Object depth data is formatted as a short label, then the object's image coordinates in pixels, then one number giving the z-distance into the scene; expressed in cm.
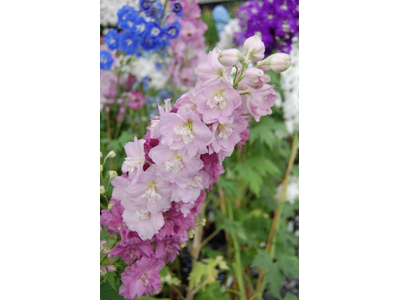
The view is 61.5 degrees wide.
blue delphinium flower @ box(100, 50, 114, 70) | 109
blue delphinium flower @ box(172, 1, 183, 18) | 106
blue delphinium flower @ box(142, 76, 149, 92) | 124
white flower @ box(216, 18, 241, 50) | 135
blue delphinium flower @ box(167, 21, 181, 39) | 107
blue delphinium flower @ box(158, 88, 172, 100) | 134
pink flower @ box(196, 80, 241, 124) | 52
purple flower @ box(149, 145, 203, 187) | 55
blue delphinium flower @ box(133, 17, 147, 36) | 101
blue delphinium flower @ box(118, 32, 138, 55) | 106
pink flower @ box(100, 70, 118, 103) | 116
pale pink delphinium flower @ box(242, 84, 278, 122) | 53
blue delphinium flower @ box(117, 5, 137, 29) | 103
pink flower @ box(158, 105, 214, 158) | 53
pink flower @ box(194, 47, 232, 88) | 54
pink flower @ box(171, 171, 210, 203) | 58
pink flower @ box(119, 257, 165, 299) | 70
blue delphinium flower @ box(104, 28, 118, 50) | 110
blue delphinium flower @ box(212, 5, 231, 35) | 141
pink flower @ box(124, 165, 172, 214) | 59
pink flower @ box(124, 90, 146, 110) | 120
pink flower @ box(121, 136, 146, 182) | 60
